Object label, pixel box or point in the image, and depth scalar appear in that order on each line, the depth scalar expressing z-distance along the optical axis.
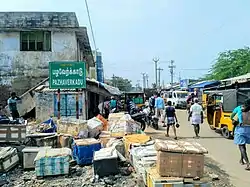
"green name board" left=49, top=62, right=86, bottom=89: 12.56
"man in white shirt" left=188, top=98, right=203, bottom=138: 14.51
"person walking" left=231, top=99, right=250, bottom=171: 8.88
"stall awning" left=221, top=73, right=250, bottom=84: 19.57
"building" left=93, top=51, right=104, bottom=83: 34.09
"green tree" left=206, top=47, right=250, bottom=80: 35.41
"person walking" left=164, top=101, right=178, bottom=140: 14.29
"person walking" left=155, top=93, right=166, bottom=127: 18.55
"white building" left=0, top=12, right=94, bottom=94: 22.19
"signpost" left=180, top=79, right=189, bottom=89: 56.11
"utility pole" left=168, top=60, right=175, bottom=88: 87.29
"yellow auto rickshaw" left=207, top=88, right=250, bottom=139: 13.87
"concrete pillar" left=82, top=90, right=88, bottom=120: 16.59
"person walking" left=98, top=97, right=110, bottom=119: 20.56
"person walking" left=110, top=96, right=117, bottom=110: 19.62
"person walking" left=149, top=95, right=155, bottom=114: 22.12
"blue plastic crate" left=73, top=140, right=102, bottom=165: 9.27
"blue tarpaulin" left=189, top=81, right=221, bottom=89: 29.46
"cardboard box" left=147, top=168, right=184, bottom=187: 6.08
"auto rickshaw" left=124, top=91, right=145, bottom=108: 26.41
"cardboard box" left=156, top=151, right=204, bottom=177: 6.28
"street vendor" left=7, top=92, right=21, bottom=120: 14.73
